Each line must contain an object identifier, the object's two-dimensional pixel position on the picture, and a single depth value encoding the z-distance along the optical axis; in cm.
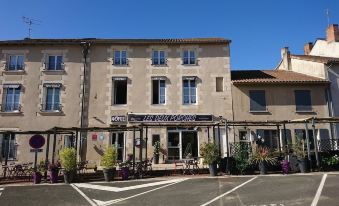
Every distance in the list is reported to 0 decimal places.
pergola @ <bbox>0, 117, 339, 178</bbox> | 1461
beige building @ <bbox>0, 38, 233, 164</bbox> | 2031
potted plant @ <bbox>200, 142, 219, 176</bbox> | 1409
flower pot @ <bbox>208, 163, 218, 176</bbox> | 1408
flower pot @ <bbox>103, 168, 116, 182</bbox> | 1358
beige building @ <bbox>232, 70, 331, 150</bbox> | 2055
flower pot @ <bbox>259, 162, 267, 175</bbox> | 1405
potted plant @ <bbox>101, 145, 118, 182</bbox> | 1359
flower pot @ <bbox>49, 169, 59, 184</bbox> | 1351
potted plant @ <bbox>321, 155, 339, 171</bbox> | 1477
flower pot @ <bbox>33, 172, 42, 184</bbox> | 1359
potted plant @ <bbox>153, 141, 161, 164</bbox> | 1968
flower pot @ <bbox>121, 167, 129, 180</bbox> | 1388
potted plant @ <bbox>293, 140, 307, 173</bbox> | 1431
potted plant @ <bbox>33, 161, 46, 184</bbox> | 1359
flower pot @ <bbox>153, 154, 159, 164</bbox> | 1962
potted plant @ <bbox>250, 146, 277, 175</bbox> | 1408
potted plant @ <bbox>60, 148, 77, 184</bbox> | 1336
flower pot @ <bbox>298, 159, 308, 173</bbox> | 1430
